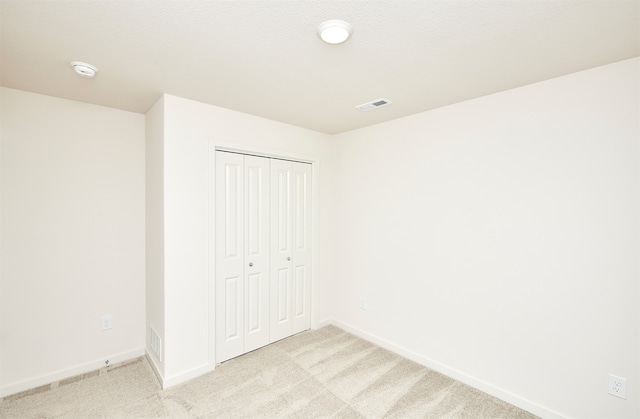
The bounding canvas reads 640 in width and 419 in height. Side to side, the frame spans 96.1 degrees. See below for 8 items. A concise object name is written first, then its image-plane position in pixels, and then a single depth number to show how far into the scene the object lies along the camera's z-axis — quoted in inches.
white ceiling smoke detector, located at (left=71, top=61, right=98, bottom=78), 72.7
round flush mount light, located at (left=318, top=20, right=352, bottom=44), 56.1
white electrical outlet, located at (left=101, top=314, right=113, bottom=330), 106.1
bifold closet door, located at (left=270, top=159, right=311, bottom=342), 125.3
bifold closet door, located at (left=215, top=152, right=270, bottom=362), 108.1
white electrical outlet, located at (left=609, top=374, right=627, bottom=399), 70.3
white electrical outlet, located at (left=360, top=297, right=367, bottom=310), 131.5
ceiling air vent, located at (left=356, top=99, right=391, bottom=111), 98.3
